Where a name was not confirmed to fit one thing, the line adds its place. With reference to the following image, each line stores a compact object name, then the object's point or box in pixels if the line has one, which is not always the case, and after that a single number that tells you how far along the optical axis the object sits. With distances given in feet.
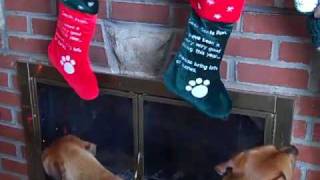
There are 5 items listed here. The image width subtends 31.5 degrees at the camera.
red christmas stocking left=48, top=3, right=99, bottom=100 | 4.97
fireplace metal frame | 4.91
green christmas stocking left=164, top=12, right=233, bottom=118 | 4.41
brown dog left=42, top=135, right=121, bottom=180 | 5.15
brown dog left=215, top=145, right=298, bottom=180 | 4.56
